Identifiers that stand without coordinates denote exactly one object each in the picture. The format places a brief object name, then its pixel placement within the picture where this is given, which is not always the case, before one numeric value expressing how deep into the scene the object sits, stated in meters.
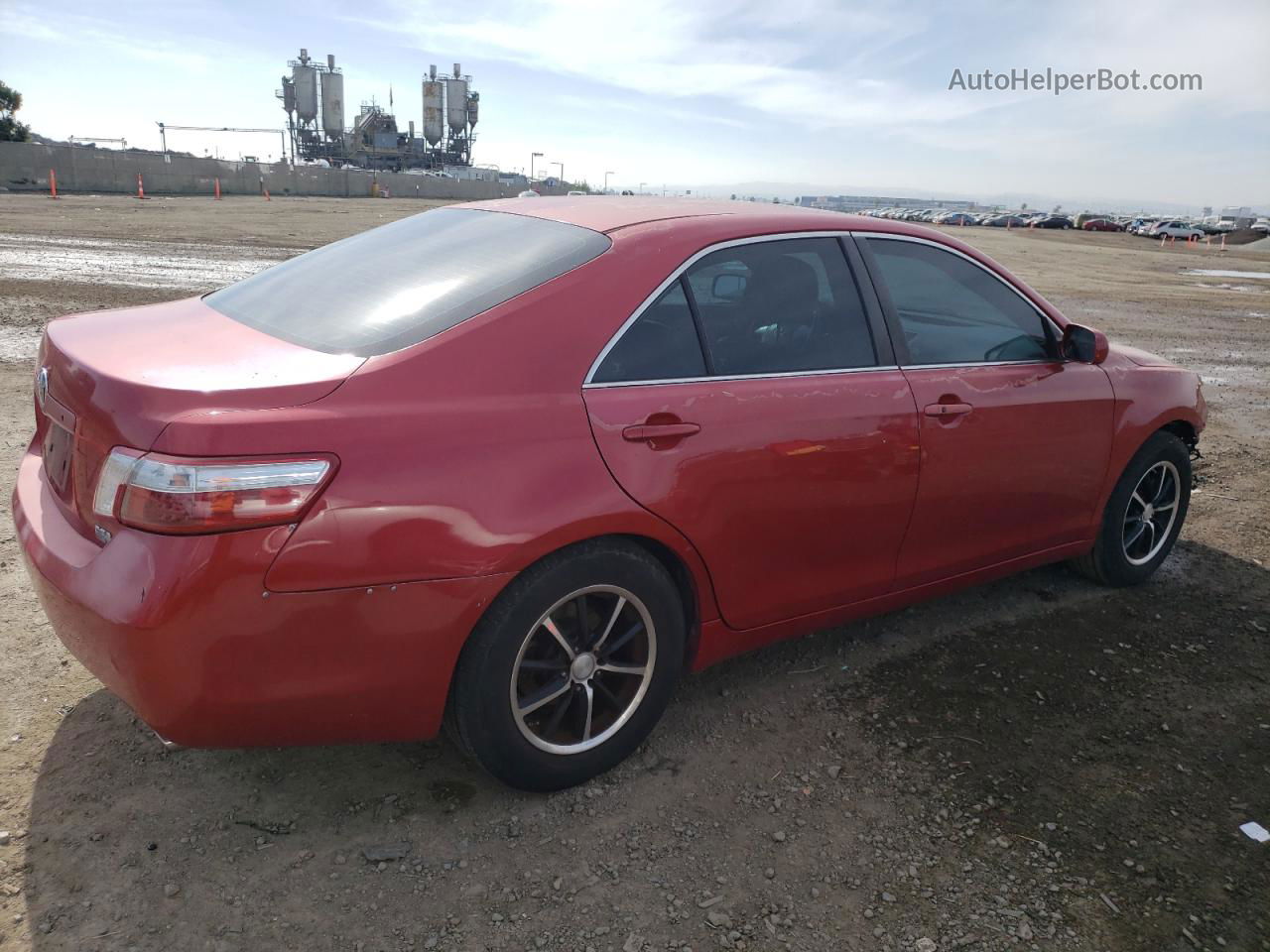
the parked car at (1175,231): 57.38
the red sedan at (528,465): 2.20
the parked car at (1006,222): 67.12
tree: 49.22
